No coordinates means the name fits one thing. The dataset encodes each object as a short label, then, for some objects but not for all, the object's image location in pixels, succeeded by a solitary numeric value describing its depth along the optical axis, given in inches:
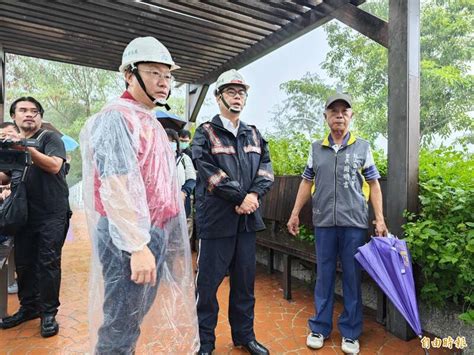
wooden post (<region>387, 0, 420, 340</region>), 101.1
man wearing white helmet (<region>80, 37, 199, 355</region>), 52.2
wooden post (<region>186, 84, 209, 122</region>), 260.9
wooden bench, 114.1
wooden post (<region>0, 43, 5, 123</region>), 203.9
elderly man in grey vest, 95.6
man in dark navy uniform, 84.9
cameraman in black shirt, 103.6
